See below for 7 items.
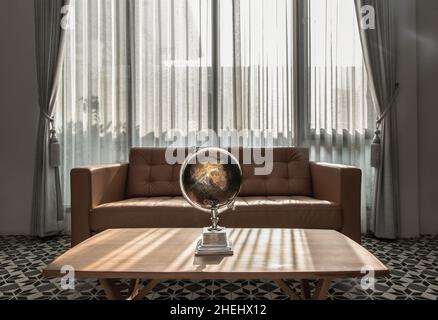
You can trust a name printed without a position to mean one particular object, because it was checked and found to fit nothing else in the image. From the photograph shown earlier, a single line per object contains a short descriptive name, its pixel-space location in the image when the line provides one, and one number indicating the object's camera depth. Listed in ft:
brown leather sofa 7.76
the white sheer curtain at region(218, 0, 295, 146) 11.33
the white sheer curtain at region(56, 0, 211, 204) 11.32
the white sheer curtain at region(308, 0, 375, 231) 11.30
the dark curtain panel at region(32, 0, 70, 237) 10.89
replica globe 4.66
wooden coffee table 3.85
